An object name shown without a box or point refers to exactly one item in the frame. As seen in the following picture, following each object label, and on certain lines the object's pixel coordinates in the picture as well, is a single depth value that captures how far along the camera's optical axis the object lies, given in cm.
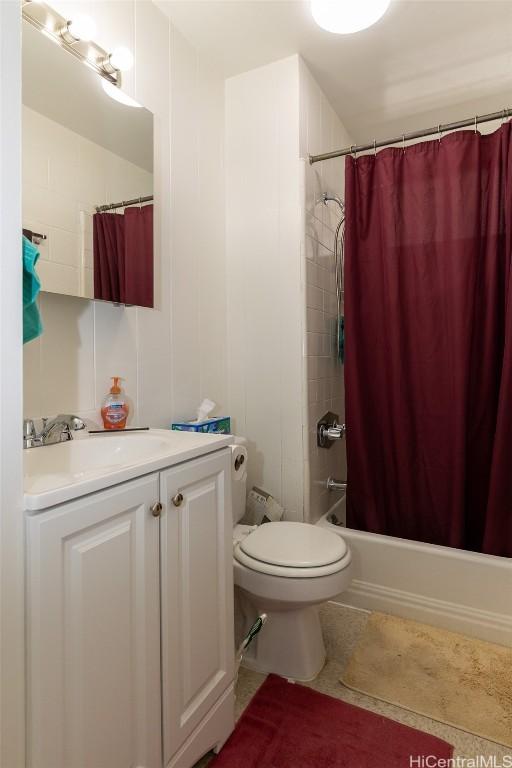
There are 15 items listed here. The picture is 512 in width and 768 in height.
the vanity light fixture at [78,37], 118
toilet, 139
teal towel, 78
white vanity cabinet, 73
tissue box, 168
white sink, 76
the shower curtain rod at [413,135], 168
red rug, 119
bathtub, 171
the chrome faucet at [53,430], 117
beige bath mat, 134
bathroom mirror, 120
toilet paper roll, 166
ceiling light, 147
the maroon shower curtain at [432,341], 182
